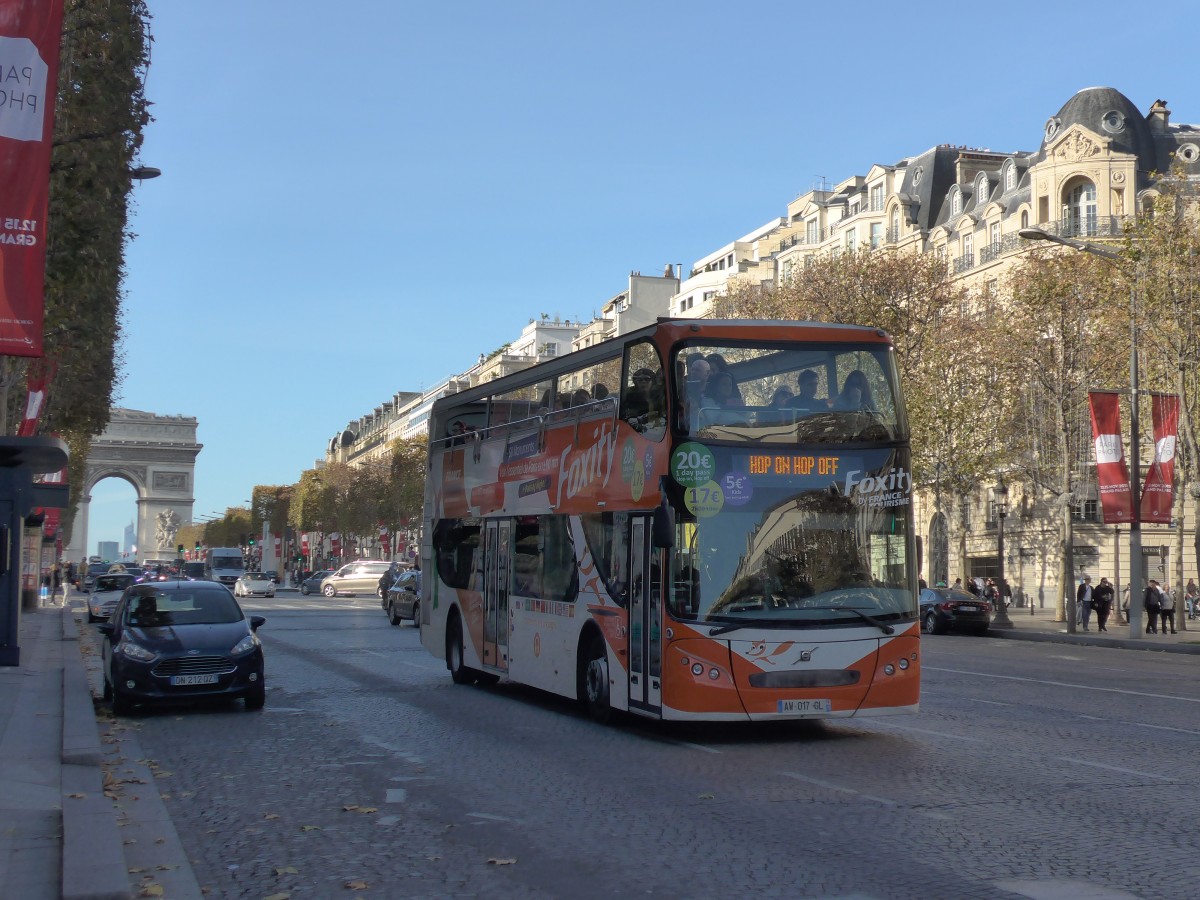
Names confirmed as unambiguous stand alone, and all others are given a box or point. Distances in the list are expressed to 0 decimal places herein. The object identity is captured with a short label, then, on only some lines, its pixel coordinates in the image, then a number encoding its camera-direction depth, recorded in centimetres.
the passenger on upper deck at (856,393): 1301
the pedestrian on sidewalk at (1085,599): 4062
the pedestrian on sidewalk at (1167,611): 3844
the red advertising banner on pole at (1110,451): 3378
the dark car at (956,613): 3981
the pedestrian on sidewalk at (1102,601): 4021
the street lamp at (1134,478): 3403
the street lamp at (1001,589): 4250
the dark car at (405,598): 3771
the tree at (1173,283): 3425
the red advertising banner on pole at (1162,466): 3278
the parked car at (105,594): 4197
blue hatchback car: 1544
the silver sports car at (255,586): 7294
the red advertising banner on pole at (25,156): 992
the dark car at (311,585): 8575
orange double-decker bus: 1259
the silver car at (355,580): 7246
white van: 9751
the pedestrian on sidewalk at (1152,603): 3872
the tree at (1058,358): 4056
